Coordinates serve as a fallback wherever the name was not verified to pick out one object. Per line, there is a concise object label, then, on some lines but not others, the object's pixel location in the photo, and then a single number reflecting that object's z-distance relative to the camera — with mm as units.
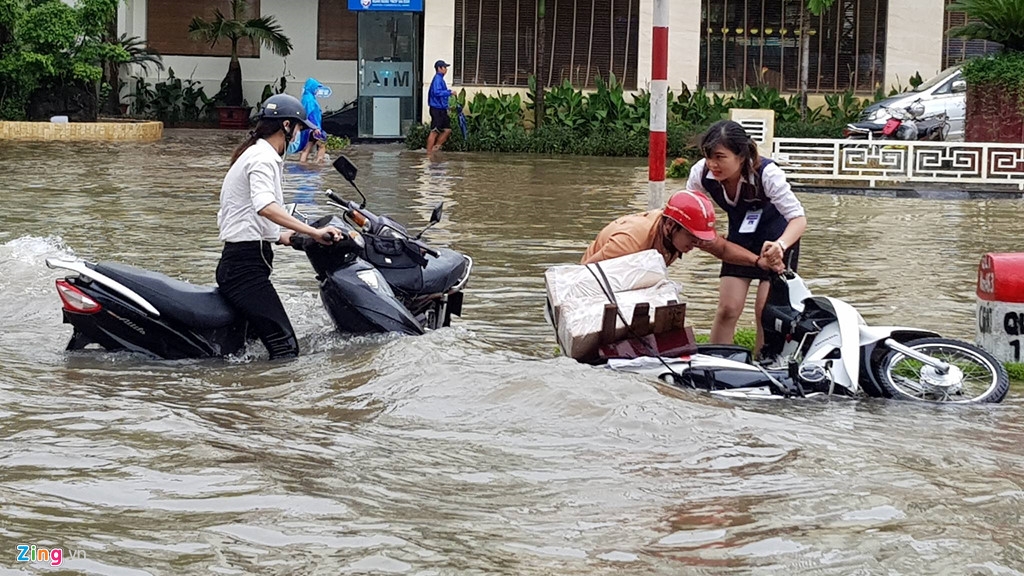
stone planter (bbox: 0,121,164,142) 25953
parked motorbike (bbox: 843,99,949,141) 21844
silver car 23047
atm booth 28062
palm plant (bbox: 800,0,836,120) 25391
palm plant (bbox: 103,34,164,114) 29656
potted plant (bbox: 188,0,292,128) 29734
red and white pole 9891
